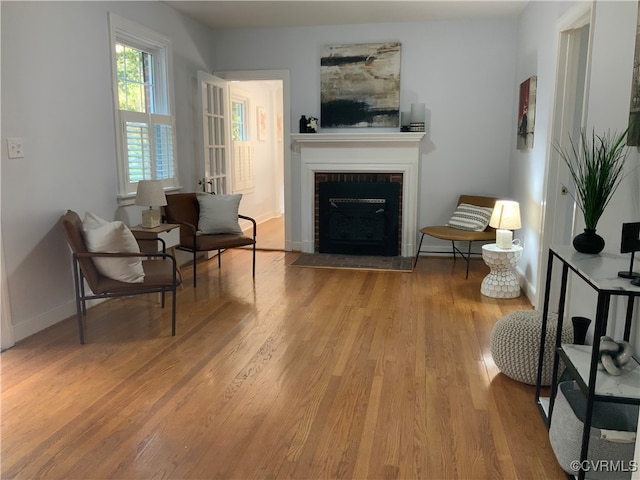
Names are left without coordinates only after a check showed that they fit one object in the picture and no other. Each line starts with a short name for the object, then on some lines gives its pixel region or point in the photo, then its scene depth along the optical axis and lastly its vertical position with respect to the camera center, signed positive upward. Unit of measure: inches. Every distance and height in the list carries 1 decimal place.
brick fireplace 222.7 -3.8
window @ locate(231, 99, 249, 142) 292.7 +18.1
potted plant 87.4 -6.2
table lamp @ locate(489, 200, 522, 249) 172.4 -22.9
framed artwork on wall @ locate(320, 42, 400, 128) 223.6 +29.7
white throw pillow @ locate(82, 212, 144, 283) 125.3 -23.5
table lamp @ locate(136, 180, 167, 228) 161.6 -14.5
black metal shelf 68.9 -30.8
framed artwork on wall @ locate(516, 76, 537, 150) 175.5 +14.0
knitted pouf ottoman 103.6 -39.3
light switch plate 124.0 +1.0
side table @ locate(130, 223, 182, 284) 159.3 -27.0
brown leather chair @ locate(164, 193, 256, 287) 179.0 -28.3
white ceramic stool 168.4 -39.6
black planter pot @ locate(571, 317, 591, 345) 92.1 -31.4
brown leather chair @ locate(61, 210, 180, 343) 123.7 -32.4
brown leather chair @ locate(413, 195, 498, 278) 197.0 -31.3
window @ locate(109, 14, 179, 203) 167.6 +16.1
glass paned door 211.9 +6.9
